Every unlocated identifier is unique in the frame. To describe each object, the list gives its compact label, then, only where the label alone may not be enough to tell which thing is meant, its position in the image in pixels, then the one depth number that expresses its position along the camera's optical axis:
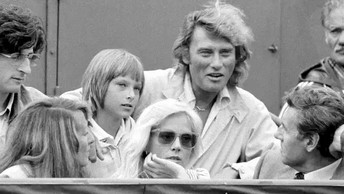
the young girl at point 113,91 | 11.80
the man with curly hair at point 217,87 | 12.44
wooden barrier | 8.55
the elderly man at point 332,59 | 13.38
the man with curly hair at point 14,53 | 11.67
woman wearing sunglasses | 10.85
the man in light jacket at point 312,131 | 10.33
